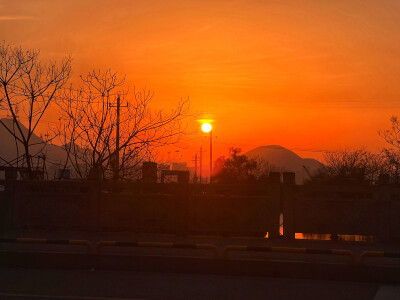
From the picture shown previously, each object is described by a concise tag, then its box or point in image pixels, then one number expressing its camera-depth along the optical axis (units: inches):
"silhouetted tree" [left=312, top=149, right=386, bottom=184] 2370.8
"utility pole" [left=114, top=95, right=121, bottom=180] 1018.1
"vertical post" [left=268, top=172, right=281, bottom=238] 709.9
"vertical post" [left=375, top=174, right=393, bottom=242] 692.7
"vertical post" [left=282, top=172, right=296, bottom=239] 701.9
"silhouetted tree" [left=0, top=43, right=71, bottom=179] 1002.7
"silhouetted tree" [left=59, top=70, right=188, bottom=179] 1036.5
